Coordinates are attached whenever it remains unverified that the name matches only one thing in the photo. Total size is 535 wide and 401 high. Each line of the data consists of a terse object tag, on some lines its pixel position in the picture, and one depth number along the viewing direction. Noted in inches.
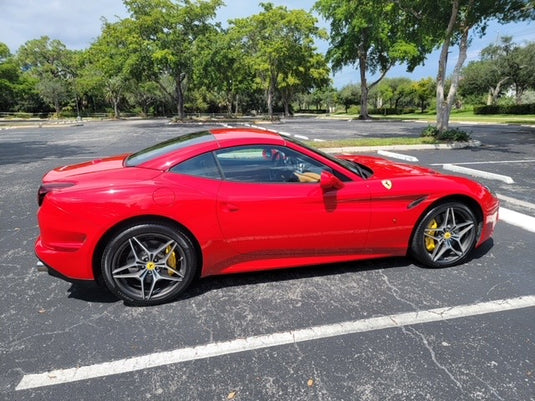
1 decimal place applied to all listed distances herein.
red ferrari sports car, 105.1
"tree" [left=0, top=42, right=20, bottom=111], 1955.8
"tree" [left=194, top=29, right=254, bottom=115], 1127.0
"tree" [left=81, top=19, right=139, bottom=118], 1119.6
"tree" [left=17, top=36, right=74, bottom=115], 2268.7
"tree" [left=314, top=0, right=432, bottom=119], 1234.0
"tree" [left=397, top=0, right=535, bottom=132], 467.5
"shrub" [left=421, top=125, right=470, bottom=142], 485.7
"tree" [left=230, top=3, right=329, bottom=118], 1259.2
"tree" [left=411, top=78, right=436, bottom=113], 2283.5
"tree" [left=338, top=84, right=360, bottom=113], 2795.3
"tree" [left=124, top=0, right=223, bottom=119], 1136.8
